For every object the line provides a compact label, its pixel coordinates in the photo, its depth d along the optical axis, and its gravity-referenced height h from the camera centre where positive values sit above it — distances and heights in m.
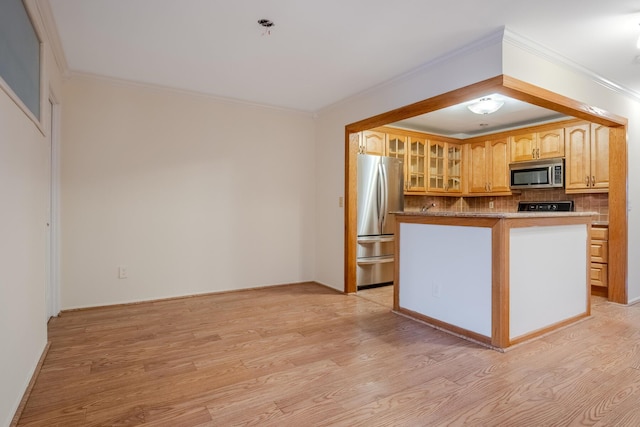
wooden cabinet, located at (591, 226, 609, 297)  4.07 -0.54
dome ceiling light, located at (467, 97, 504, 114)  3.70 +1.18
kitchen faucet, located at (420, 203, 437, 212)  5.91 +0.13
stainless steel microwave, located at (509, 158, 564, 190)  4.69 +0.56
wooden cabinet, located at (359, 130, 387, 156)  4.71 +1.00
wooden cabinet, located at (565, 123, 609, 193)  4.29 +0.70
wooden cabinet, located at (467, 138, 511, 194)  5.38 +0.76
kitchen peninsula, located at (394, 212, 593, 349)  2.58 -0.50
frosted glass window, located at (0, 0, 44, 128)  1.64 +0.88
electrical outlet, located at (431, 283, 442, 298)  3.03 -0.68
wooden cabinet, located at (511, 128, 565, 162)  4.74 +0.99
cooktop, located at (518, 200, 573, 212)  4.87 +0.10
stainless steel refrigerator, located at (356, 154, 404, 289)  4.47 -0.02
